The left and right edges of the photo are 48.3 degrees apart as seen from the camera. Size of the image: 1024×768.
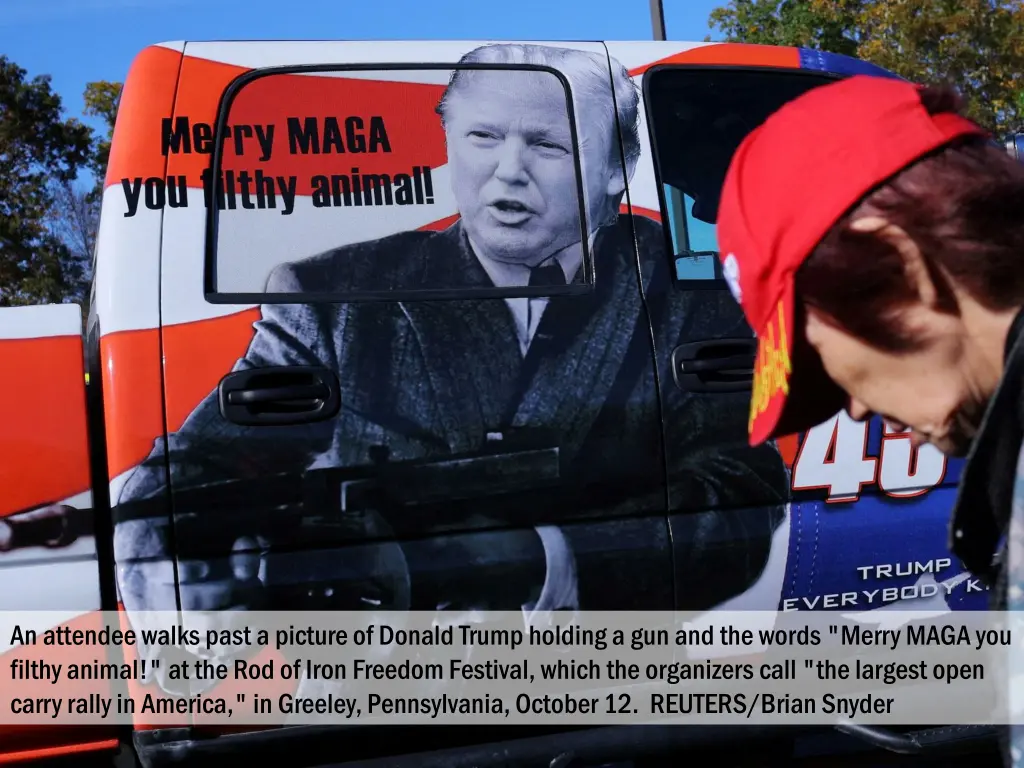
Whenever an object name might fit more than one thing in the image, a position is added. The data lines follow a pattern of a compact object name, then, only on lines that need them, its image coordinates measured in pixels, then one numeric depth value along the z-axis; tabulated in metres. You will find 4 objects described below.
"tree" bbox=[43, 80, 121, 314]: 19.95
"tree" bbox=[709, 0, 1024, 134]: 16.95
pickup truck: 2.54
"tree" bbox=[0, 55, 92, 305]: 18.67
